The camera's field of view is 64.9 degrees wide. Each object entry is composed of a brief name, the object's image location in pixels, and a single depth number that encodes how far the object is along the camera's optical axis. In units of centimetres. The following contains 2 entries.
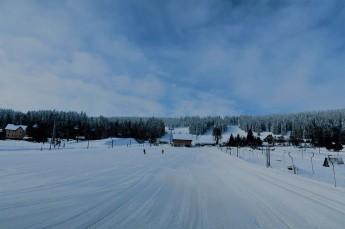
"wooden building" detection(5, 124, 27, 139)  9755
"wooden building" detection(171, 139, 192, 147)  12436
